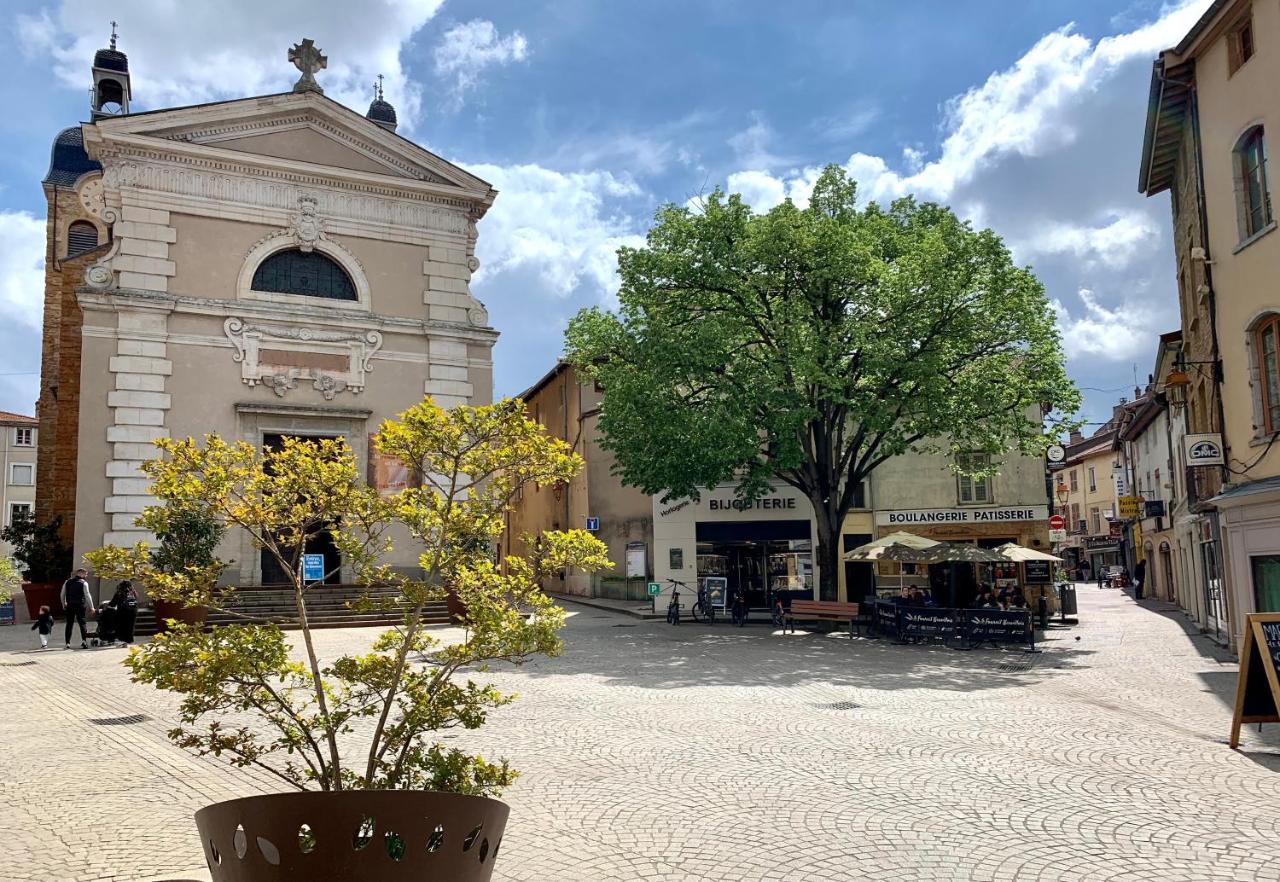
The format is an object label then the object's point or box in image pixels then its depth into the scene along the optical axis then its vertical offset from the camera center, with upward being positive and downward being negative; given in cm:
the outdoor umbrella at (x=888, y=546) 2258 +22
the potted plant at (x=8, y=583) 2700 -52
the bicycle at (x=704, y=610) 2706 -140
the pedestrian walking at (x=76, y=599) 1912 -54
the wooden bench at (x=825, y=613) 2164 -123
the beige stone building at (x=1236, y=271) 1563 +462
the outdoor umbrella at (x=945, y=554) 2159 +0
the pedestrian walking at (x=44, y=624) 1853 -98
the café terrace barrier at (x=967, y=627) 1950 -145
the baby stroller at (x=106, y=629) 1930 -114
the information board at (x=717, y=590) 2783 -88
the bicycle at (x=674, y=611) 2608 -135
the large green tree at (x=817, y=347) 2073 +452
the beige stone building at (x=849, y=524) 2922 +96
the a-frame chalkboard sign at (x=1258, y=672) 958 -120
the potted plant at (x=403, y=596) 436 -17
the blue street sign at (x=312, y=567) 2552 -2
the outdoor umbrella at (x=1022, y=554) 2195 -3
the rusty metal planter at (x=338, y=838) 411 -114
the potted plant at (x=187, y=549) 2061 +44
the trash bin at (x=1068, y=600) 2683 -130
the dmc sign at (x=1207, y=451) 1711 +170
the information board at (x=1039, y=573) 2580 -53
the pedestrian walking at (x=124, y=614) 1928 -85
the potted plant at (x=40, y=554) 2656 +47
